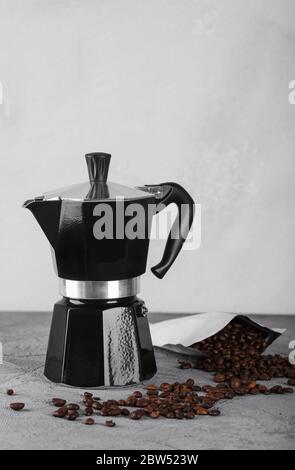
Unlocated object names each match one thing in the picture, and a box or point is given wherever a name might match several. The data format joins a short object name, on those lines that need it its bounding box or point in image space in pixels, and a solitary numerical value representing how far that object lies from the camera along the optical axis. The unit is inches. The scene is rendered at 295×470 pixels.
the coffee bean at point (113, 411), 43.3
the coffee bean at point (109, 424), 41.5
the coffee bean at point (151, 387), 47.1
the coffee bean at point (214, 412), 43.6
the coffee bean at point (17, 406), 44.3
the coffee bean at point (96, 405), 44.0
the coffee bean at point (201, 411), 43.8
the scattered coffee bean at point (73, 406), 43.2
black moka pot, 47.4
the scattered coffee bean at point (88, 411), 43.4
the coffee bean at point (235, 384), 48.2
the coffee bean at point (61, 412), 42.9
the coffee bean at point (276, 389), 48.1
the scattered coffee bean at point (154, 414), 43.0
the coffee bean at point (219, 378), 50.0
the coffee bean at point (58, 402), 44.7
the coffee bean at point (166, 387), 47.4
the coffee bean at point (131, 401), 45.0
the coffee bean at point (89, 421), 41.8
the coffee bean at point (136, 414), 42.8
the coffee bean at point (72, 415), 42.6
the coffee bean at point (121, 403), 45.1
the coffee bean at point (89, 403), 44.0
